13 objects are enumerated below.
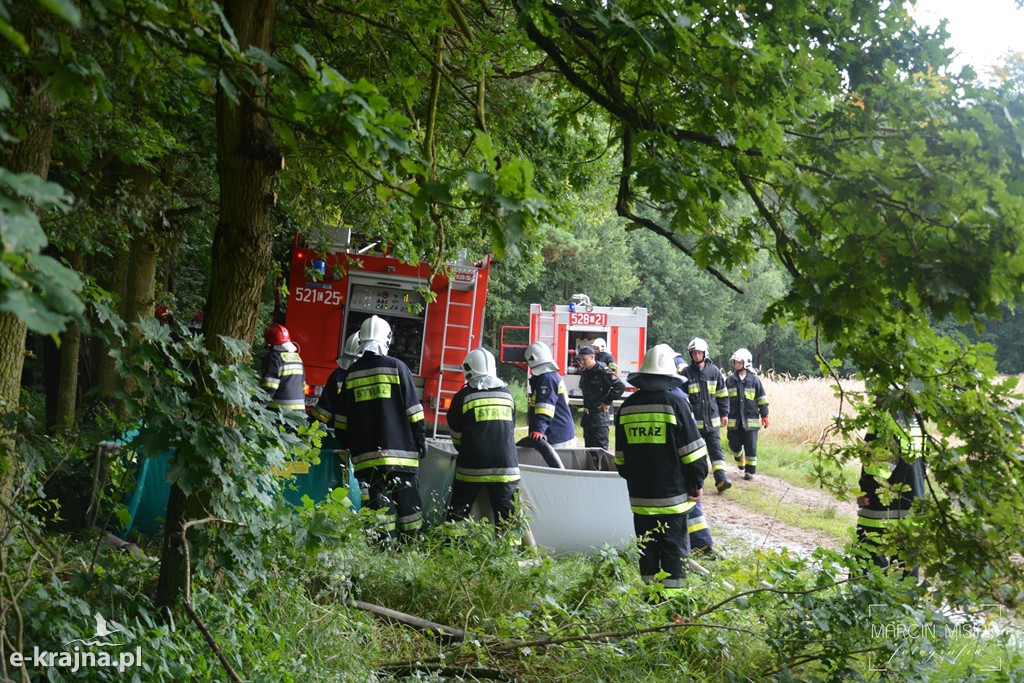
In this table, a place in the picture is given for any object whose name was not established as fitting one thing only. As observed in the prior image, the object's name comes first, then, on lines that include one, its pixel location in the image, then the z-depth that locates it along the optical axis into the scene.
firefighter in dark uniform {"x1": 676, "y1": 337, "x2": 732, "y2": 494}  12.37
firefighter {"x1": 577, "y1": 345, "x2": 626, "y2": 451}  11.84
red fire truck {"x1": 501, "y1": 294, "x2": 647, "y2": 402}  20.50
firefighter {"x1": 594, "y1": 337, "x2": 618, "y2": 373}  13.13
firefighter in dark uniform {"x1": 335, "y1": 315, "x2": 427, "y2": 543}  6.97
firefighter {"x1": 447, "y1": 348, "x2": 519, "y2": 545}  6.93
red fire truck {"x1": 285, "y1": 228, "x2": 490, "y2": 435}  12.01
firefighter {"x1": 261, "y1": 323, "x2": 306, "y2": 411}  9.05
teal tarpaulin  6.48
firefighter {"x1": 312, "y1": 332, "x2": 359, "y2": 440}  7.49
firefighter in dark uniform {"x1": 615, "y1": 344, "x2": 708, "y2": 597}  6.13
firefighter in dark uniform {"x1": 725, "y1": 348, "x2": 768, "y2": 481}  13.14
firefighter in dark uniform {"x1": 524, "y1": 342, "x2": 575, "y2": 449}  9.53
